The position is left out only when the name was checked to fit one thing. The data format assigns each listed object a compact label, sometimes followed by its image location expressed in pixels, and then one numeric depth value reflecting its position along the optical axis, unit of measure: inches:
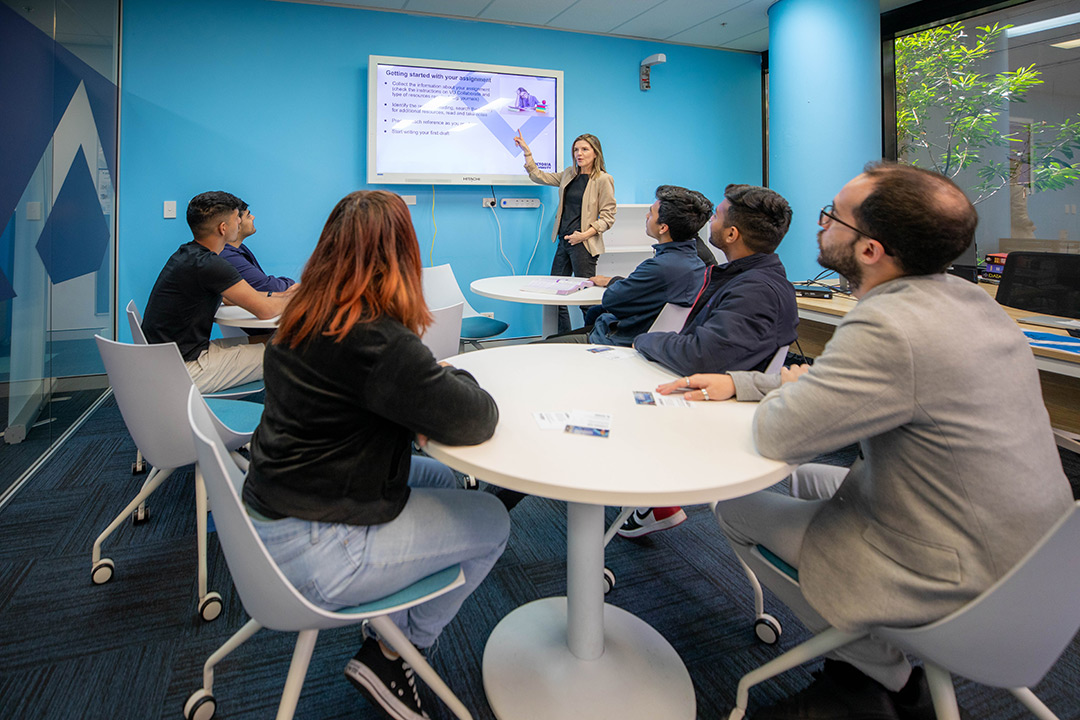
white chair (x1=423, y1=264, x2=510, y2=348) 156.6
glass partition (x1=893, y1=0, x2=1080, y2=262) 157.4
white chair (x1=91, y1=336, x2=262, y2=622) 66.6
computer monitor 96.8
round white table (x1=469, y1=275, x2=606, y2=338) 123.4
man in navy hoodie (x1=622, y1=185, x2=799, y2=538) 66.2
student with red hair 43.2
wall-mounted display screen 187.5
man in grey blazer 39.5
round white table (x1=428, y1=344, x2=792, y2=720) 40.9
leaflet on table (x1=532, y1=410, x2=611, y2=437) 48.7
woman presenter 186.7
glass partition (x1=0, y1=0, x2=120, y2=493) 97.5
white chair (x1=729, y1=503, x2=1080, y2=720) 34.3
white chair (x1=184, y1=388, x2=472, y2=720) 39.1
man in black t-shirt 97.4
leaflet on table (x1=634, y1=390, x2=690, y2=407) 55.9
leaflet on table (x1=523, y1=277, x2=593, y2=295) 132.7
